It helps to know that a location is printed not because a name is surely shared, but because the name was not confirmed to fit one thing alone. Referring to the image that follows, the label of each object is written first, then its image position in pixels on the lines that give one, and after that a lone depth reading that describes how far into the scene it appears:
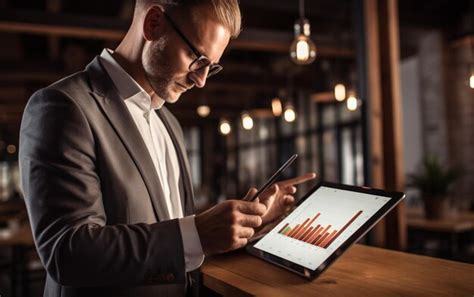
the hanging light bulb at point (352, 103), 4.84
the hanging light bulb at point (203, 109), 8.27
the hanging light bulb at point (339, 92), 5.00
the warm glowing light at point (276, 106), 6.31
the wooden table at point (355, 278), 1.01
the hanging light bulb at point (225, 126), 6.71
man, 1.03
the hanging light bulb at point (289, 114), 5.41
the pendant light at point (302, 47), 2.88
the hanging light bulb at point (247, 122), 6.19
